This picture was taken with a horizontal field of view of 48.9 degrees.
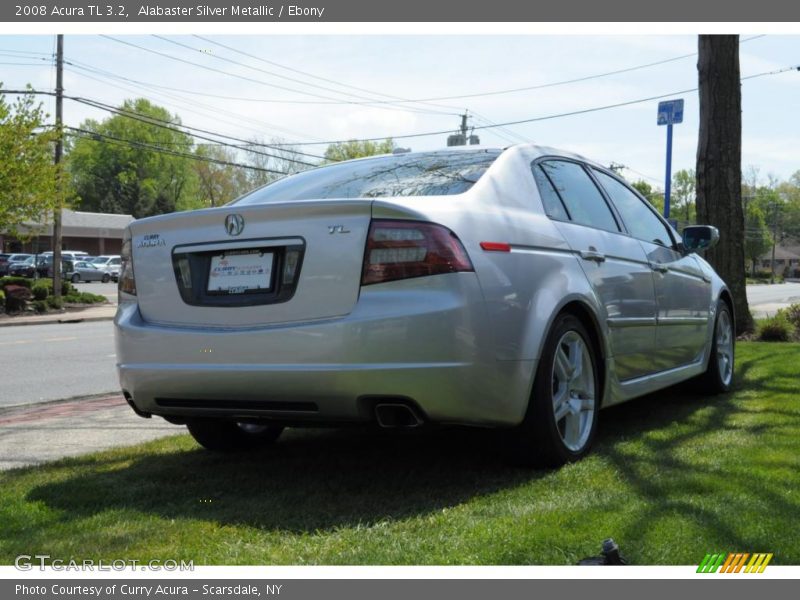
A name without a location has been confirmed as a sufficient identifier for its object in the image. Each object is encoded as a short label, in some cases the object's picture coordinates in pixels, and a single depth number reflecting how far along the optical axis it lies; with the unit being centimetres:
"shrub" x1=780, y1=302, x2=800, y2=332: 1163
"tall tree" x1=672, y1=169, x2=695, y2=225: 11531
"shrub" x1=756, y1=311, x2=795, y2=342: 1084
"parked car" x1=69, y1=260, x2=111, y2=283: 5209
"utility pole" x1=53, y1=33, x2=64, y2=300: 2820
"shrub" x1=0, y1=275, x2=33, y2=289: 2803
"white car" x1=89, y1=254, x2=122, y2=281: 5318
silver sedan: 359
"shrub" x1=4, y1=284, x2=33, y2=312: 2577
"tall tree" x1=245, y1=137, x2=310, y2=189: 6054
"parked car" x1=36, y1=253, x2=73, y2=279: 4778
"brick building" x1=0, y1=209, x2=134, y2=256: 7131
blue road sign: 1430
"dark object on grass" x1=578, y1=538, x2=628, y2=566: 269
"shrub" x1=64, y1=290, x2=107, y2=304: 2970
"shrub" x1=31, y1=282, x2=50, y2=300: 2758
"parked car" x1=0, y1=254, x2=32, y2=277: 4975
